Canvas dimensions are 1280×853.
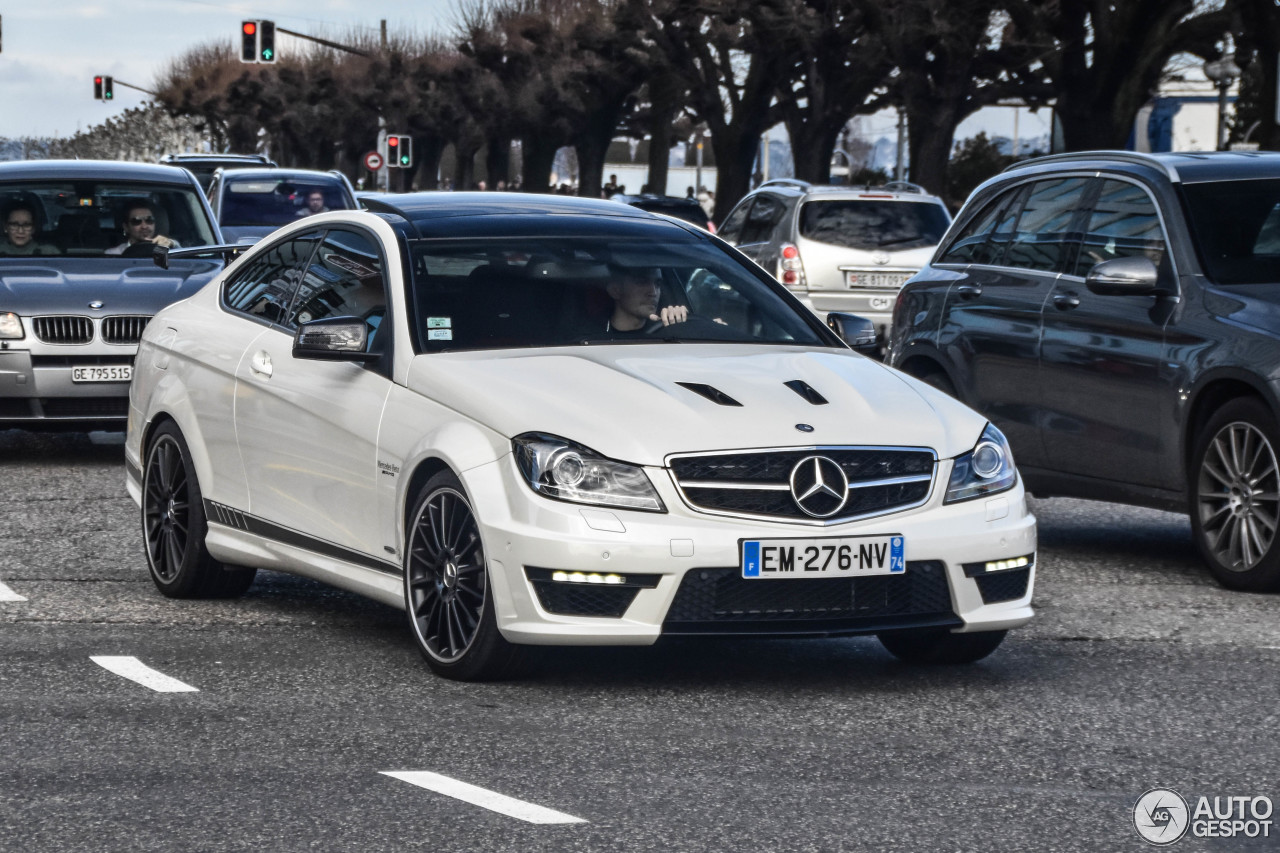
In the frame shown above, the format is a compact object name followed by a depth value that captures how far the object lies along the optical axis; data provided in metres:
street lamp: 41.84
